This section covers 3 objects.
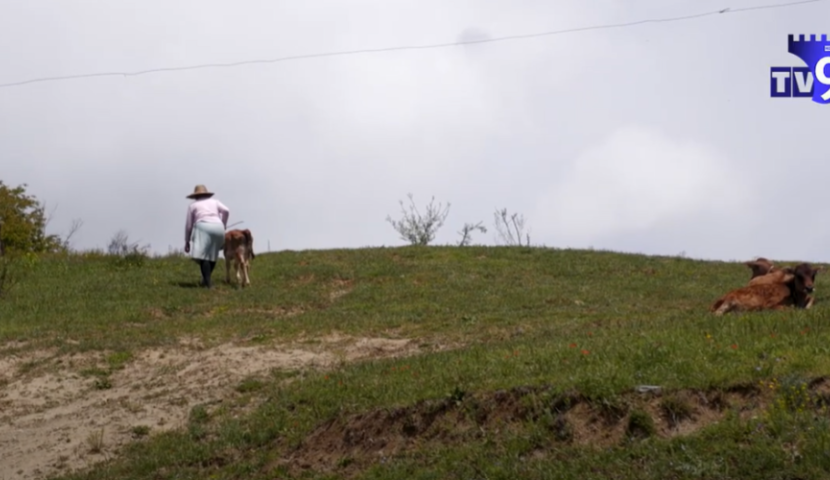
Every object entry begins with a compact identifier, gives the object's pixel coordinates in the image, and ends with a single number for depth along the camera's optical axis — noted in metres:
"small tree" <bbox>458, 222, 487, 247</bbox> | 44.11
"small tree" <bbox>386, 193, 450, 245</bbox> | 45.44
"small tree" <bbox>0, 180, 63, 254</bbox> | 43.78
